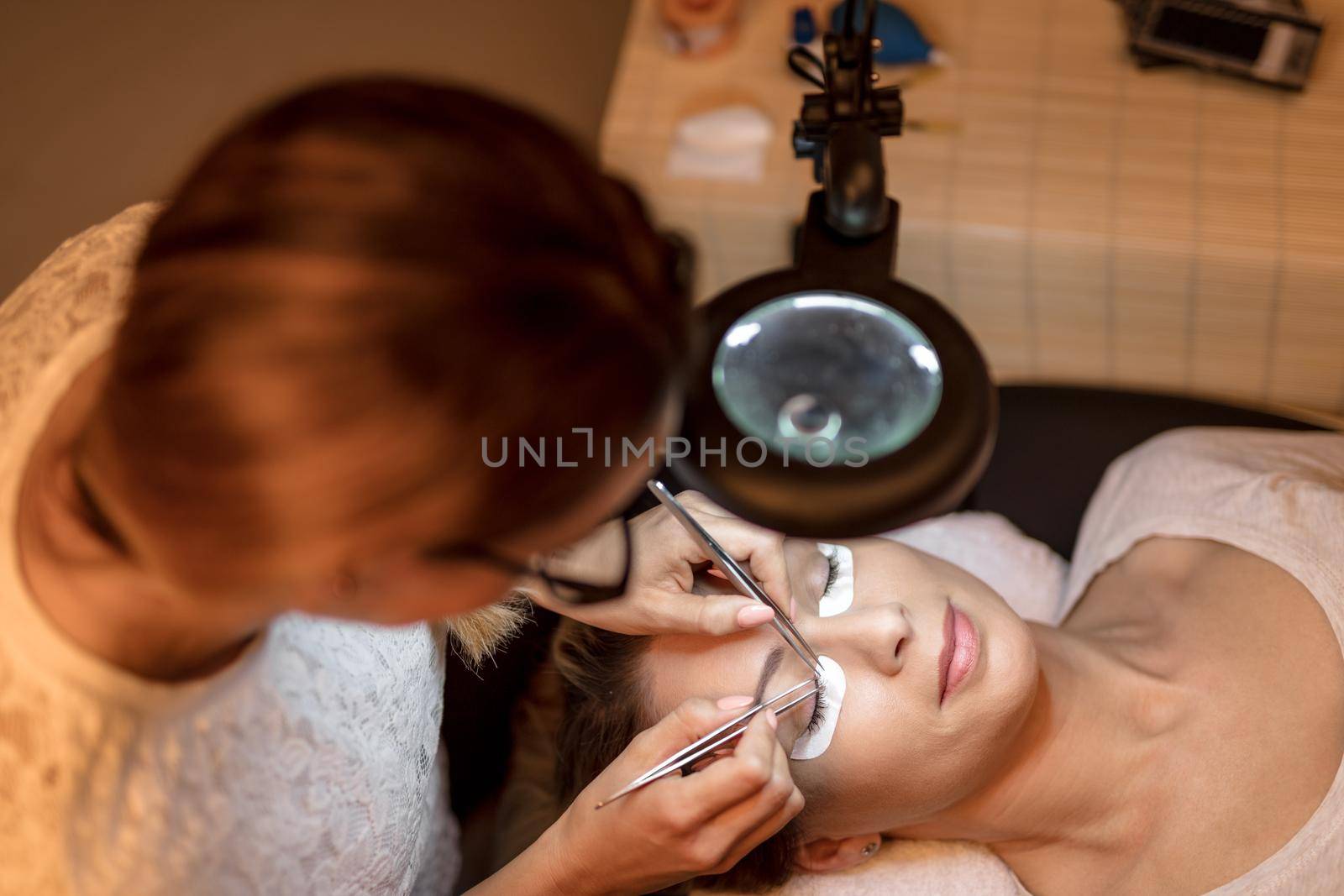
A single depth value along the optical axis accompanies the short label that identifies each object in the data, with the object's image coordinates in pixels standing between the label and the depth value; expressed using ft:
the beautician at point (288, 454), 1.80
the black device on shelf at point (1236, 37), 5.50
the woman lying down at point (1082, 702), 3.56
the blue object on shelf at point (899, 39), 5.69
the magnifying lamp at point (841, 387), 1.89
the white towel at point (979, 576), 4.20
